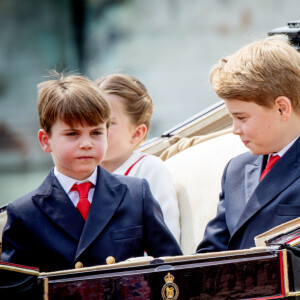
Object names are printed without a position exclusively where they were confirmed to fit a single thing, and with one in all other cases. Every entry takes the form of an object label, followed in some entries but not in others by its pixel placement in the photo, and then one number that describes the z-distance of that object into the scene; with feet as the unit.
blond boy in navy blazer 27.34
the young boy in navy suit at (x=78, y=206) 27.20
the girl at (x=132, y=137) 28.38
